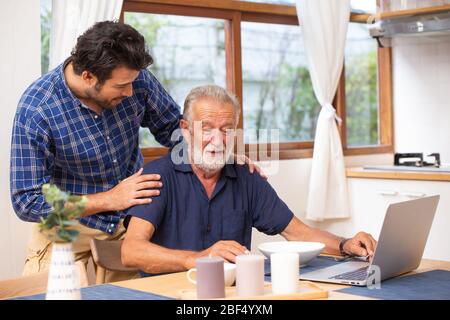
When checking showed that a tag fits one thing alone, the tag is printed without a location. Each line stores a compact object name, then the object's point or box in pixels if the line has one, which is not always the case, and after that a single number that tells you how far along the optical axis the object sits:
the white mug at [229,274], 1.95
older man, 2.45
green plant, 1.53
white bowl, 2.18
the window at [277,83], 4.18
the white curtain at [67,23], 3.11
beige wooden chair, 2.68
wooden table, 1.87
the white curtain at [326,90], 4.24
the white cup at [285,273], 1.82
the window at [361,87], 4.71
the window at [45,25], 3.31
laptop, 1.97
